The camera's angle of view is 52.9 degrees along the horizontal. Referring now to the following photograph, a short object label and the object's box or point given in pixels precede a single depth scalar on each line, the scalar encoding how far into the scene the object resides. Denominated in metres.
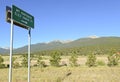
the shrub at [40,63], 15.90
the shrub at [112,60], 15.34
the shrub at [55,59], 15.76
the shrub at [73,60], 15.87
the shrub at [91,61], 15.00
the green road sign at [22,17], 5.37
